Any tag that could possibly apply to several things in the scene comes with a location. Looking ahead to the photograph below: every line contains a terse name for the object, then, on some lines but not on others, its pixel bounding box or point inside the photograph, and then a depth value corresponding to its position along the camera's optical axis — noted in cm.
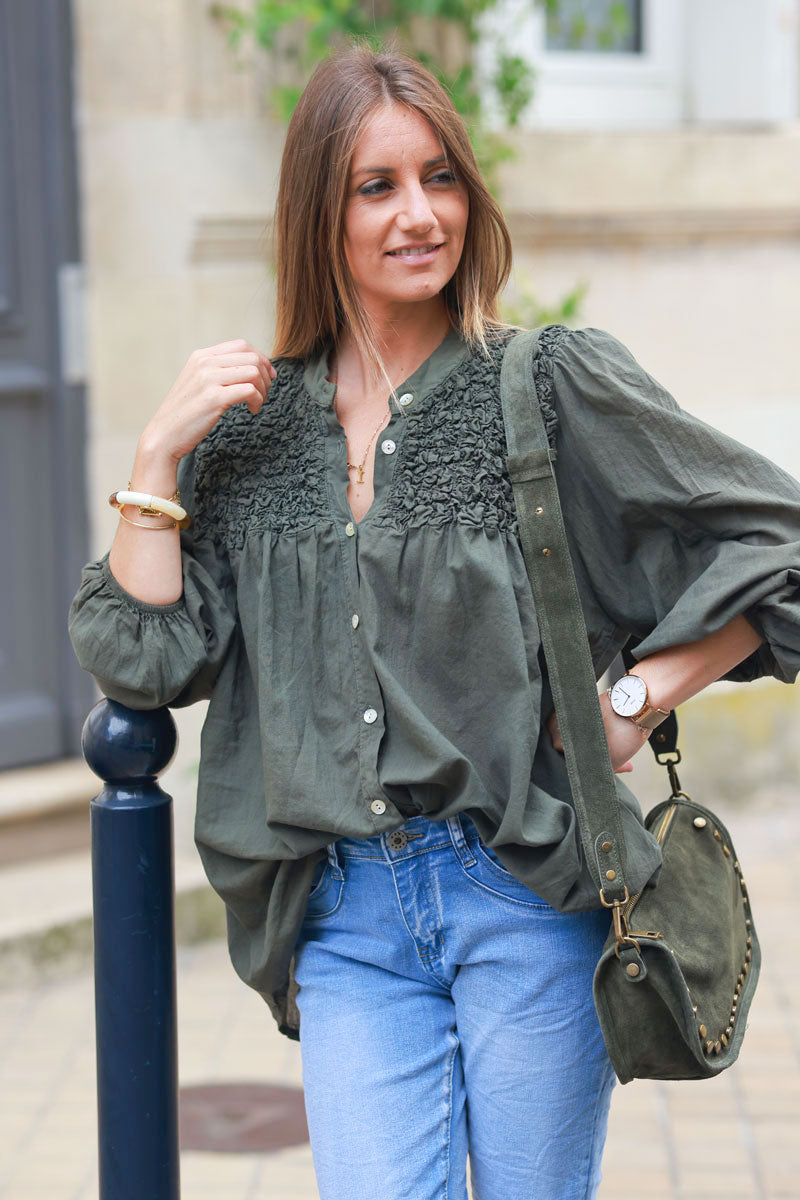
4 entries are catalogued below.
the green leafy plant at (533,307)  942
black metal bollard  376
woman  363
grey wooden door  890
